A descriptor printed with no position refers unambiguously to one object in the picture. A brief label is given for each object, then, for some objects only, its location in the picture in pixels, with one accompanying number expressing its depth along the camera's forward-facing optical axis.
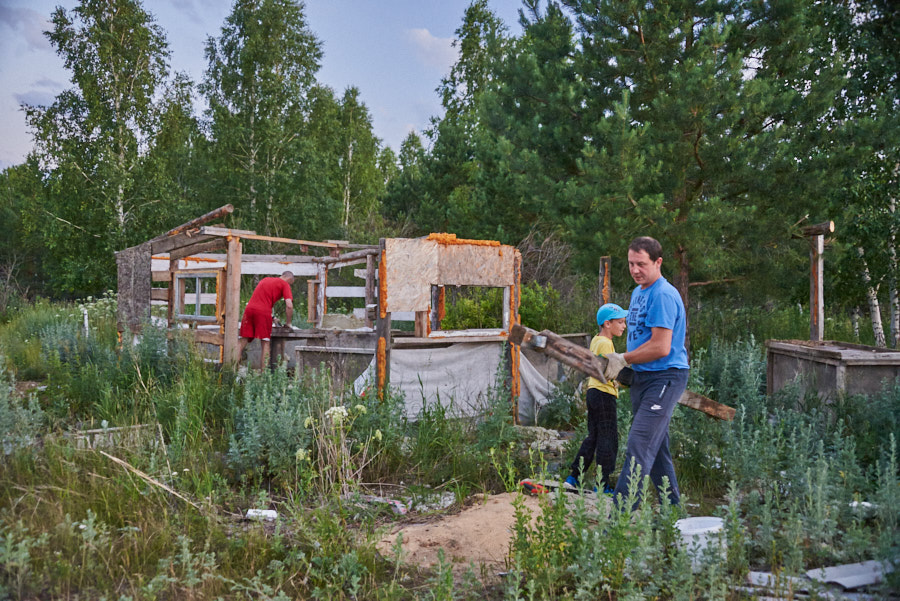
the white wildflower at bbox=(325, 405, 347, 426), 4.33
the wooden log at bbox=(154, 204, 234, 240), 8.95
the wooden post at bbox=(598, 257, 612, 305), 9.24
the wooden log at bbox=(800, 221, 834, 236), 8.04
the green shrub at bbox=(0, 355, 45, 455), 4.65
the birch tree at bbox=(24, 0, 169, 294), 20.48
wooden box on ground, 6.68
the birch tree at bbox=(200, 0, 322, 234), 23.16
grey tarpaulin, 7.38
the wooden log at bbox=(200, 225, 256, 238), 8.80
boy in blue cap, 5.14
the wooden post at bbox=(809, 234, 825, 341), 8.34
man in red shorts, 10.10
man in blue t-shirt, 3.94
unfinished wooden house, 7.14
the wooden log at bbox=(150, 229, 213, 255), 9.58
